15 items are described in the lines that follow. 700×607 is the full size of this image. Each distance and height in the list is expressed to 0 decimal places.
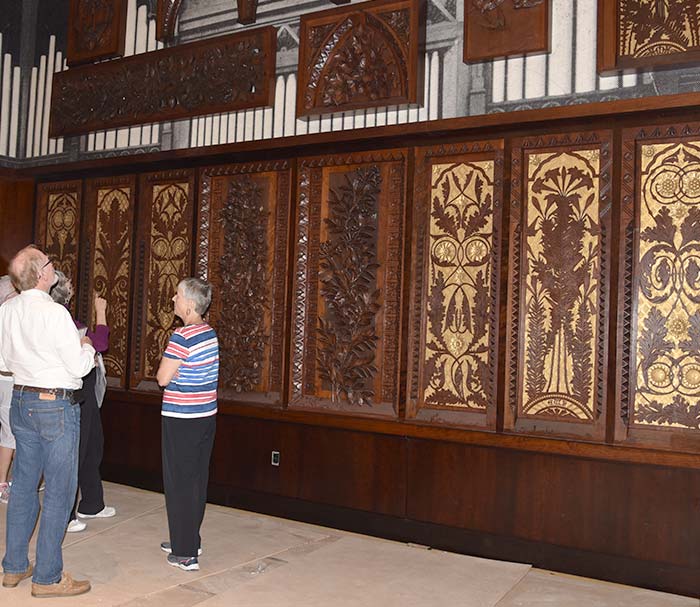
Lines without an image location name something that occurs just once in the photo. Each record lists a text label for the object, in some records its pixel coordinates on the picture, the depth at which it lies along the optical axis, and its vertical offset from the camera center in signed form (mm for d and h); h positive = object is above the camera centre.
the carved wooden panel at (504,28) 4570 +1896
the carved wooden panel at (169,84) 5648 +1947
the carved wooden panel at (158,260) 5910 +558
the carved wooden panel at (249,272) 5406 +449
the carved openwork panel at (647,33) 4160 +1723
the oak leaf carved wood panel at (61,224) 6543 +900
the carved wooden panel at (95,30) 6402 +2510
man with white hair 3492 -373
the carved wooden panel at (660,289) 4082 +320
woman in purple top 4316 -675
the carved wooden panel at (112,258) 6207 +586
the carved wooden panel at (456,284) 4609 +353
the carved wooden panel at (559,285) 4297 +344
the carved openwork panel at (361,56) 4969 +1876
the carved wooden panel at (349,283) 4945 +362
